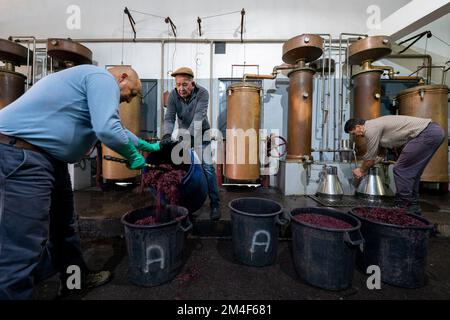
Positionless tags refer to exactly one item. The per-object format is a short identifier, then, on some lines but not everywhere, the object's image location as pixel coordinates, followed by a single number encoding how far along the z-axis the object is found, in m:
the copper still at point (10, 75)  3.34
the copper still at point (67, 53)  3.24
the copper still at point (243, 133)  3.35
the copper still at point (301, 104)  3.34
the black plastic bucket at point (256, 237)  1.72
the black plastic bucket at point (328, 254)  1.44
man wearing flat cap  2.30
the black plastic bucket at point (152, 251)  1.48
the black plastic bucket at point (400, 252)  1.47
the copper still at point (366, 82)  3.29
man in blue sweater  1.00
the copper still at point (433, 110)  3.26
